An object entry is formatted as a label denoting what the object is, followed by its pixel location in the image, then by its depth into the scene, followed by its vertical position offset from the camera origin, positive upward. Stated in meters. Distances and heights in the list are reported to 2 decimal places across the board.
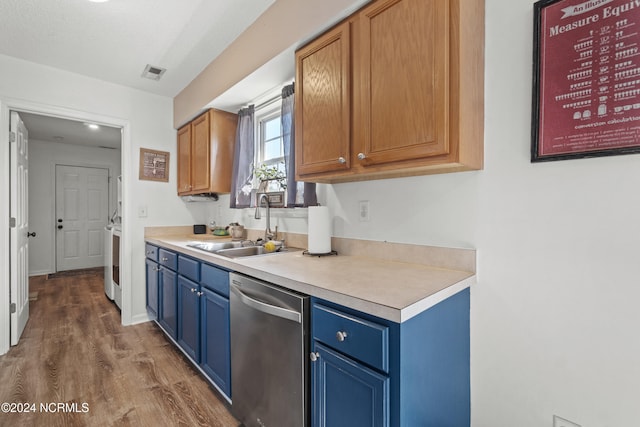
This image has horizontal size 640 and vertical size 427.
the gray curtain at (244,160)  2.66 +0.43
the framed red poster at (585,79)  0.98 +0.45
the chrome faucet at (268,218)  2.37 -0.07
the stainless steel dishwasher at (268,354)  1.21 -0.64
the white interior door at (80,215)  5.52 -0.11
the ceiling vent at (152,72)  2.68 +1.24
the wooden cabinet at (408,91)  1.14 +0.50
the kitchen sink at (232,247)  2.22 -0.30
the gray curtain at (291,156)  2.02 +0.37
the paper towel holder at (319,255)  1.82 -0.27
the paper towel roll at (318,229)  1.80 -0.12
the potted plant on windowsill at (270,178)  2.46 +0.26
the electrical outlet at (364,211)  1.78 -0.01
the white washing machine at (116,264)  3.31 -0.62
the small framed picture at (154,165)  3.19 +0.47
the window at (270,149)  2.50 +0.54
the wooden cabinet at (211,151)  2.84 +0.56
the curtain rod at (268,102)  2.49 +0.91
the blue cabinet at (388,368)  0.91 -0.53
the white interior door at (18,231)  2.58 -0.19
